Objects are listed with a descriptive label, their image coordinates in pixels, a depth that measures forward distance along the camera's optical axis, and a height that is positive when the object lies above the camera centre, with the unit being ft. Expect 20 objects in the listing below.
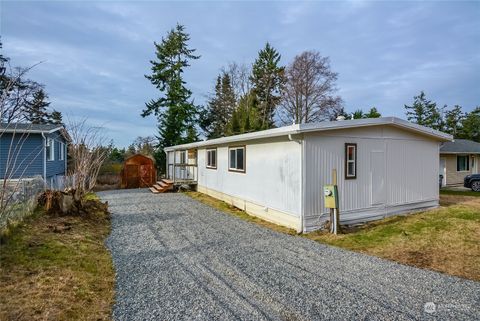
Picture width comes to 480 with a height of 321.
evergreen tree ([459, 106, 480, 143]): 109.50 +13.01
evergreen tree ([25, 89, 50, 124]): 68.86 +16.67
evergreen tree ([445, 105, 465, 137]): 114.93 +16.21
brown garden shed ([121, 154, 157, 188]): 61.31 -2.42
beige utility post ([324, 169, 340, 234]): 22.33 -3.41
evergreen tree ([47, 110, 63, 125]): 94.94 +15.62
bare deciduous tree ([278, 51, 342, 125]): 84.69 +21.74
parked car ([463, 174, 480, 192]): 49.70 -4.21
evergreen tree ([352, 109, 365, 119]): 92.63 +15.83
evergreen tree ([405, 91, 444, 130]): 117.19 +20.06
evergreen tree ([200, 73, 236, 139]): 99.86 +18.68
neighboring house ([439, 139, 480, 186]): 58.70 -0.52
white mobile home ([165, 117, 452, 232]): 23.30 -0.90
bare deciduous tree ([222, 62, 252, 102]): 99.60 +30.35
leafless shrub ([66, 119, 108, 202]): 27.63 +1.04
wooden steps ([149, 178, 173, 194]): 50.76 -4.73
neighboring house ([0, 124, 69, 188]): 41.45 +1.68
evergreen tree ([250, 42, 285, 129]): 94.43 +27.62
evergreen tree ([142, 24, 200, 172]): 89.45 +22.59
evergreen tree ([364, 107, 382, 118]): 90.37 +15.67
